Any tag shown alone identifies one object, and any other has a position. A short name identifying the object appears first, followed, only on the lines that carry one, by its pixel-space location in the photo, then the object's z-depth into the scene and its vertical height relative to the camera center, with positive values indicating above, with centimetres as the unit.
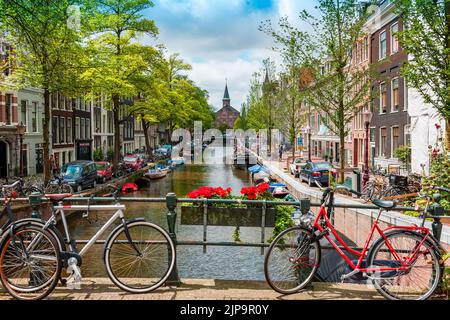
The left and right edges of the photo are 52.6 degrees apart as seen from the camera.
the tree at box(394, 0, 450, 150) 1284 +295
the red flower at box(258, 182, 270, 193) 855 -71
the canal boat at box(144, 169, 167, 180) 3906 -203
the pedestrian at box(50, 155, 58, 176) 3386 -122
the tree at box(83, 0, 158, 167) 3012 +783
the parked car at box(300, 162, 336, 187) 2575 -128
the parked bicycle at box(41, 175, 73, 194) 2091 -167
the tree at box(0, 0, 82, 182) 1994 +408
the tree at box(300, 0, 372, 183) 2062 +425
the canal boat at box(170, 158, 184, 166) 5170 -130
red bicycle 499 -122
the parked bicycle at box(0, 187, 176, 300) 493 -116
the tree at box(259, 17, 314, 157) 2150 +478
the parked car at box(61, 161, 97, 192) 2541 -135
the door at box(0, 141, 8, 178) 3039 -56
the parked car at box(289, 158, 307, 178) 3297 -125
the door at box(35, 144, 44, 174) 3456 -55
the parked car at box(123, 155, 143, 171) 3965 -102
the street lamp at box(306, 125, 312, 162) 3793 +150
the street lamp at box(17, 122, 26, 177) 2614 +126
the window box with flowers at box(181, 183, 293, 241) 636 -92
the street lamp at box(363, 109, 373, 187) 1942 +66
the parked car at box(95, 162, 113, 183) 3086 -143
